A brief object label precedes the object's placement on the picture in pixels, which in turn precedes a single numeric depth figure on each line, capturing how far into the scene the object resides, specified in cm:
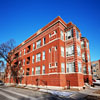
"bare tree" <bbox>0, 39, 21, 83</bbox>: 3047
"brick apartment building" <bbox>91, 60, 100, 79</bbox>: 5216
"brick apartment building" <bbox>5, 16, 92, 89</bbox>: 1819
